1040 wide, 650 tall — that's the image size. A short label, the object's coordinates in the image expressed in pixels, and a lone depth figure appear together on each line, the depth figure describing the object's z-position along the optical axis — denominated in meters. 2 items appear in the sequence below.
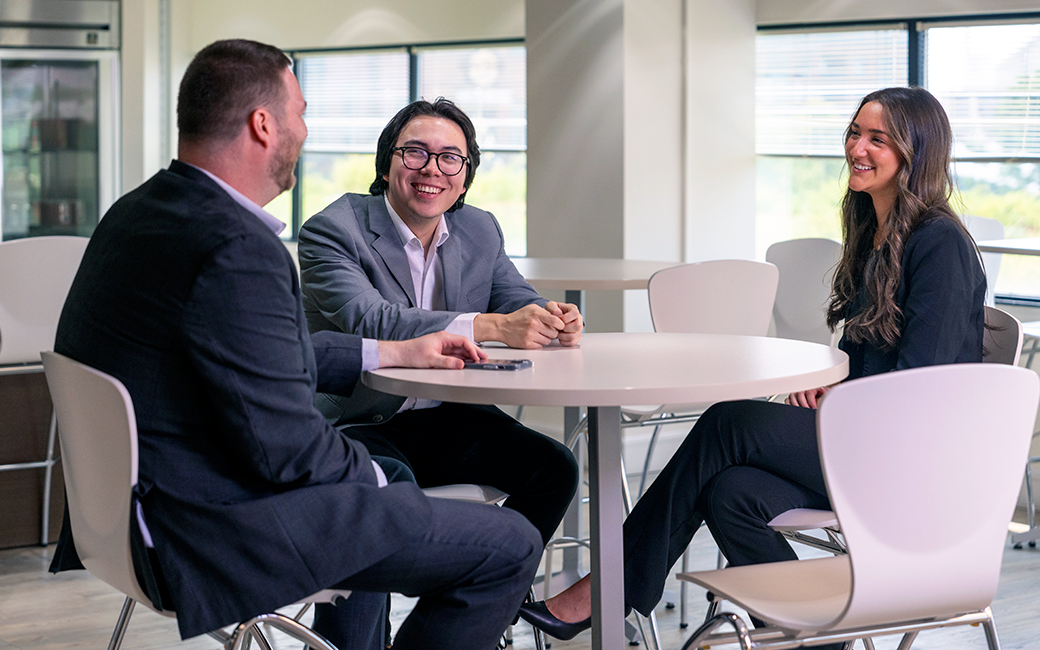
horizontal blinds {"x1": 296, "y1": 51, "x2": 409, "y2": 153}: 7.28
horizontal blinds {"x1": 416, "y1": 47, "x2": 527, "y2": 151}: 6.50
